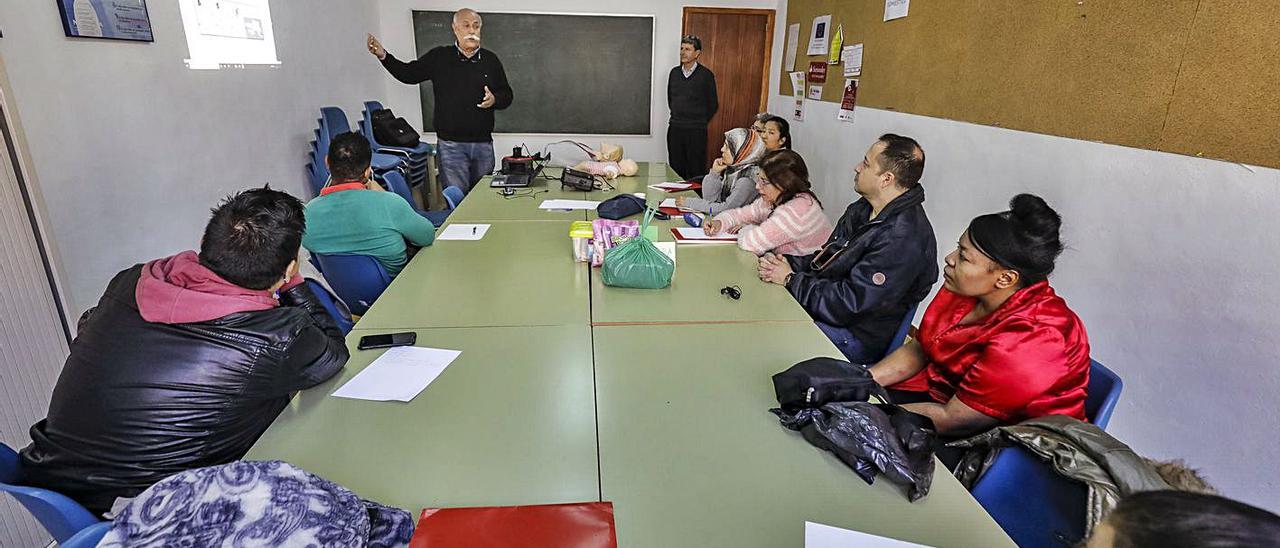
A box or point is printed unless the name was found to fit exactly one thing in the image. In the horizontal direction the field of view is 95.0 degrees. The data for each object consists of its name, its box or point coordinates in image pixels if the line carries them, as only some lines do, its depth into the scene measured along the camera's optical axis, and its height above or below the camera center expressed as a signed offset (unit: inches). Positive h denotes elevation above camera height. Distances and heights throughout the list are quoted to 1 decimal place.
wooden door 240.5 +14.5
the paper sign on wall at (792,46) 211.8 +16.6
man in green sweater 88.9 -19.9
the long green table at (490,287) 70.5 -26.5
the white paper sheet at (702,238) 105.7 -25.5
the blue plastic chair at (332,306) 73.9 -29.5
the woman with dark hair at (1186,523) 22.2 -15.8
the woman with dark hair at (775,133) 141.5 -9.4
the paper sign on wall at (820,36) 185.5 +18.0
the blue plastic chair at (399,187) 147.6 -25.4
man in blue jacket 80.4 -23.3
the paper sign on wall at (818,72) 187.7 +6.7
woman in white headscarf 130.1 -18.8
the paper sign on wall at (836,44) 173.5 +14.4
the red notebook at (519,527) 31.4 -23.3
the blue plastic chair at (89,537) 33.4 -25.5
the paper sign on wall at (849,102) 164.6 -1.9
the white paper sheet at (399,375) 53.1 -26.8
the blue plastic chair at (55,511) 38.3 -28.1
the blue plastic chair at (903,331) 82.4 -31.5
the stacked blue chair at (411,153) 205.3 -24.6
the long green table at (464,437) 42.3 -27.4
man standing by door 217.8 -6.7
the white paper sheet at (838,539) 37.2 -27.2
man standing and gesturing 169.3 -2.3
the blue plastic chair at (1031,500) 40.9 -28.7
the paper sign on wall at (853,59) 162.2 +9.5
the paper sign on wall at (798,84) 204.4 +3.1
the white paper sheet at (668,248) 82.4 -21.3
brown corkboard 67.0 +4.4
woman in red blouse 54.4 -22.5
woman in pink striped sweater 101.6 -21.5
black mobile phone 61.5 -26.1
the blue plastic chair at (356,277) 90.2 -29.2
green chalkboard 234.5 +7.8
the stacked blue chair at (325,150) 179.6 -20.4
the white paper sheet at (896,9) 139.3 +20.3
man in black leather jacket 44.9 -22.5
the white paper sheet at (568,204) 128.3 -24.7
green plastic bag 79.9 -23.0
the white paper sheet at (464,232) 104.2 -25.6
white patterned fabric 30.9 -22.7
